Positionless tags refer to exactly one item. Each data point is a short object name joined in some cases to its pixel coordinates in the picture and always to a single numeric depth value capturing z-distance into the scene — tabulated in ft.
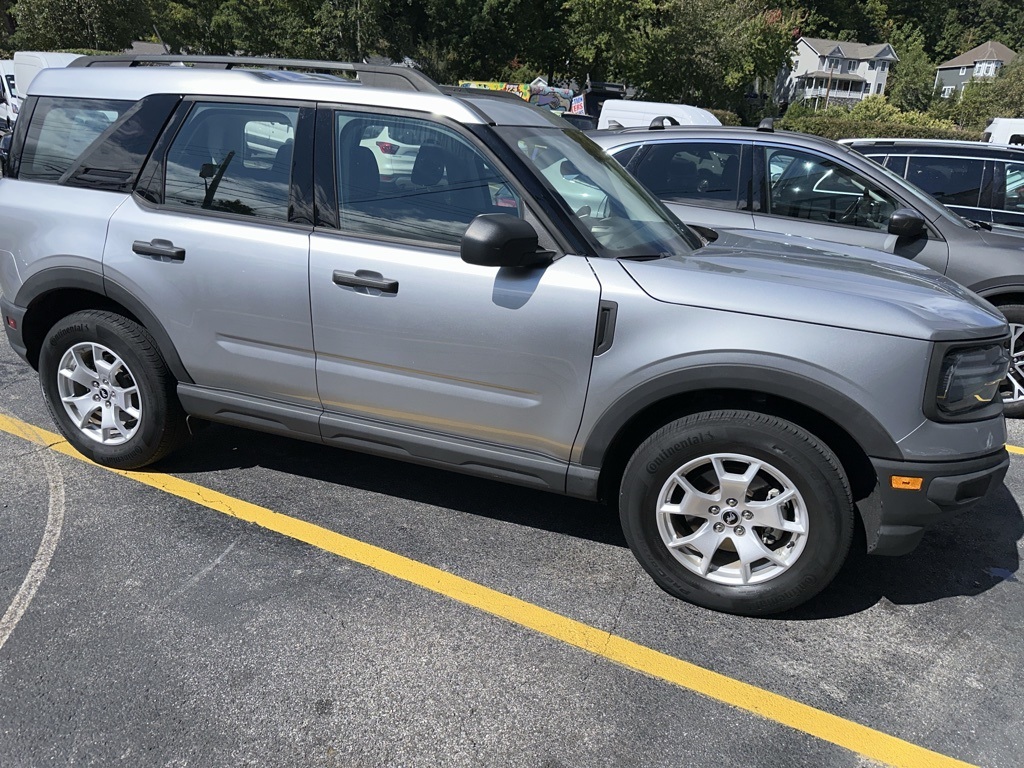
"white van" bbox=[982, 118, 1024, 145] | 64.90
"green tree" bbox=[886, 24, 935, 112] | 202.49
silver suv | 9.23
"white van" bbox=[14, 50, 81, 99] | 67.92
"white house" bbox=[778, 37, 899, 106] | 265.34
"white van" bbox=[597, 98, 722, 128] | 50.39
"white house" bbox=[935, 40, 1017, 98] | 272.10
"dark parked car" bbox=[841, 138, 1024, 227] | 21.74
